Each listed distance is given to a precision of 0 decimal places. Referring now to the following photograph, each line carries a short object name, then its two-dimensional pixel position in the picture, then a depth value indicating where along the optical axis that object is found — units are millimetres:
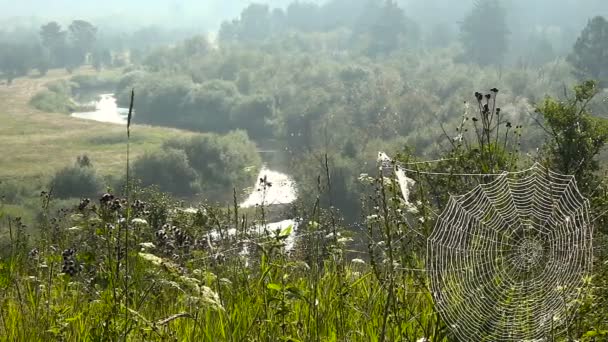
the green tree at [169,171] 66688
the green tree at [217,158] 68812
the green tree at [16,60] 130250
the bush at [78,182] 59438
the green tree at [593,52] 91375
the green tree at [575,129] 9641
